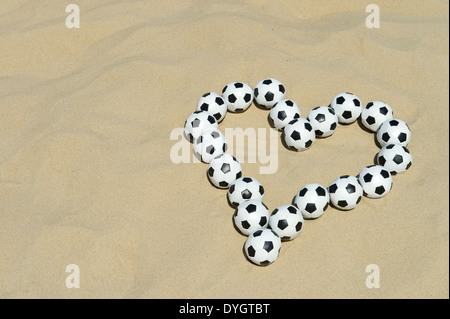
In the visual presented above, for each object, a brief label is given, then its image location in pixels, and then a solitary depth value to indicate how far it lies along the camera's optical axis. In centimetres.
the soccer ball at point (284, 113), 466
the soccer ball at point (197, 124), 461
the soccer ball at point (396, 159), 435
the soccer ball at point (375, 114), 464
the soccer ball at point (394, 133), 449
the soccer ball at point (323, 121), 458
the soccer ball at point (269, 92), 479
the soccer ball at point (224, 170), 431
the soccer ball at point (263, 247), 388
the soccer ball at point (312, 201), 411
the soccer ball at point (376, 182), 423
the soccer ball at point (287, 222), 400
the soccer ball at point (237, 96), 480
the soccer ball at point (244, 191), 419
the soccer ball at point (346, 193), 416
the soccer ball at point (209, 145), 447
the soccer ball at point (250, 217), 402
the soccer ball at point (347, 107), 468
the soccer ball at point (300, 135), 449
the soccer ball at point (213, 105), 473
